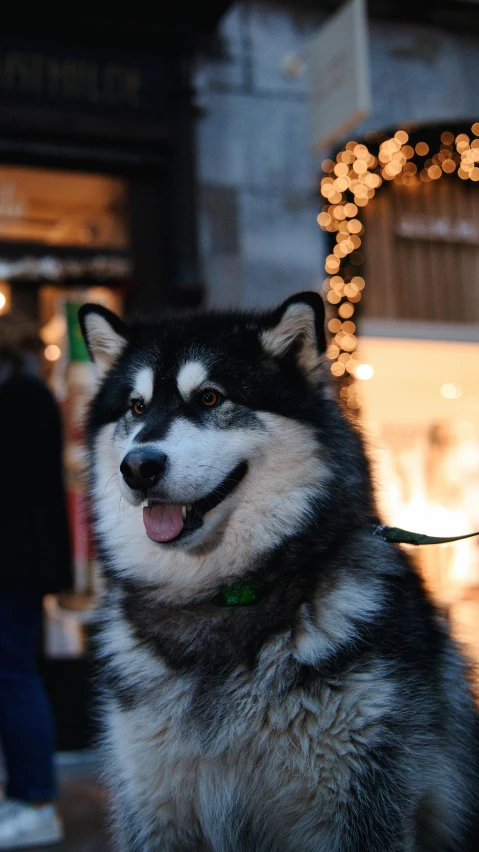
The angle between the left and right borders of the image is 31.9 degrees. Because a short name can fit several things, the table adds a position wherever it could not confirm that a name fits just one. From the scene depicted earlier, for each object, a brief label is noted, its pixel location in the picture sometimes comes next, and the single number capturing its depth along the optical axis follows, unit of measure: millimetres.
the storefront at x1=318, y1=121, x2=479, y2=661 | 6504
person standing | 3539
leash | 2268
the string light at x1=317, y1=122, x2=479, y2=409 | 6395
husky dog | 1909
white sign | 5207
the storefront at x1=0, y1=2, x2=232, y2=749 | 5484
